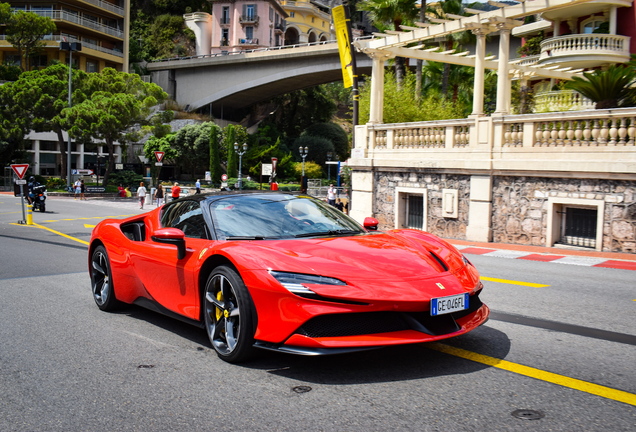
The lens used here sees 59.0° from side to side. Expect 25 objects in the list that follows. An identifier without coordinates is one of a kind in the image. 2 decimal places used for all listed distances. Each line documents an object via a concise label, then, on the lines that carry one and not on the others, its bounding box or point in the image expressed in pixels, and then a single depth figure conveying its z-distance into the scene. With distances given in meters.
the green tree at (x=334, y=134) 77.94
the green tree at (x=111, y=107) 46.94
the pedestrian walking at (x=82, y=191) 42.91
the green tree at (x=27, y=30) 59.41
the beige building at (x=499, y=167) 12.93
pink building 87.62
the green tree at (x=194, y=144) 65.38
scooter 26.77
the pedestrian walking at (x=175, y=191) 29.23
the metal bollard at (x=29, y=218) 19.91
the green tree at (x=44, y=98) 48.38
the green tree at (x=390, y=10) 31.09
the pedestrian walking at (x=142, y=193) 34.16
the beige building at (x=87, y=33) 65.31
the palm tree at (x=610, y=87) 15.20
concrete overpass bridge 63.47
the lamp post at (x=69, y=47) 45.46
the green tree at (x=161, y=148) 63.31
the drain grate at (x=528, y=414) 3.08
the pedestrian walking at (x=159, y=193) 32.19
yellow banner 21.56
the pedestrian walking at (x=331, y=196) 27.79
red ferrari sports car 3.67
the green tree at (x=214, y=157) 63.72
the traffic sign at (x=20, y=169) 20.52
